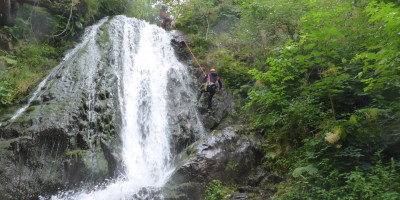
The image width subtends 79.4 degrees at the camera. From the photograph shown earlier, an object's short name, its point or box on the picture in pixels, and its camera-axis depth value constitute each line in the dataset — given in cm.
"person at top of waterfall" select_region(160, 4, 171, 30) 1458
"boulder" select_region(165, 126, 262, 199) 632
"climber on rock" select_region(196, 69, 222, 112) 928
